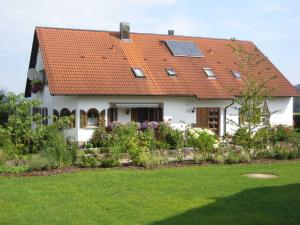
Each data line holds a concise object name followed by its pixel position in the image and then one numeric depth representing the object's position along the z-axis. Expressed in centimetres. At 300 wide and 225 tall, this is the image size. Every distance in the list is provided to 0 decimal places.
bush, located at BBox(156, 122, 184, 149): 2247
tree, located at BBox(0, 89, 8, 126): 2832
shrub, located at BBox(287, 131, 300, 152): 2005
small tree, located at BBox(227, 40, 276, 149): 1938
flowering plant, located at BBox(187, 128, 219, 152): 1873
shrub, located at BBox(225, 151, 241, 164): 1842
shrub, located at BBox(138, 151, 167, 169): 1681
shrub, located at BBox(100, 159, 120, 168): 1692
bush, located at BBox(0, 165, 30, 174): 1558
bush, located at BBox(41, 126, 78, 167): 1641
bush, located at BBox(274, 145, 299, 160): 1952
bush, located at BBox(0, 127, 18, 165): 1729
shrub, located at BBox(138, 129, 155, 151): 2015
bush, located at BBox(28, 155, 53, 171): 1581
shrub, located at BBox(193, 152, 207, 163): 1831
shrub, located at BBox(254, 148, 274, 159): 1953
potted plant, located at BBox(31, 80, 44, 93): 2848
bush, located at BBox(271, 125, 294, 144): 2033
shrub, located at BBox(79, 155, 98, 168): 1672
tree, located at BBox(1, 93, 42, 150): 1817
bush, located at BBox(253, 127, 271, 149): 1948
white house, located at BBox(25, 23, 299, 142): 2514
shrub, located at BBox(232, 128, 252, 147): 1939
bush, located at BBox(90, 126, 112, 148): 2316
